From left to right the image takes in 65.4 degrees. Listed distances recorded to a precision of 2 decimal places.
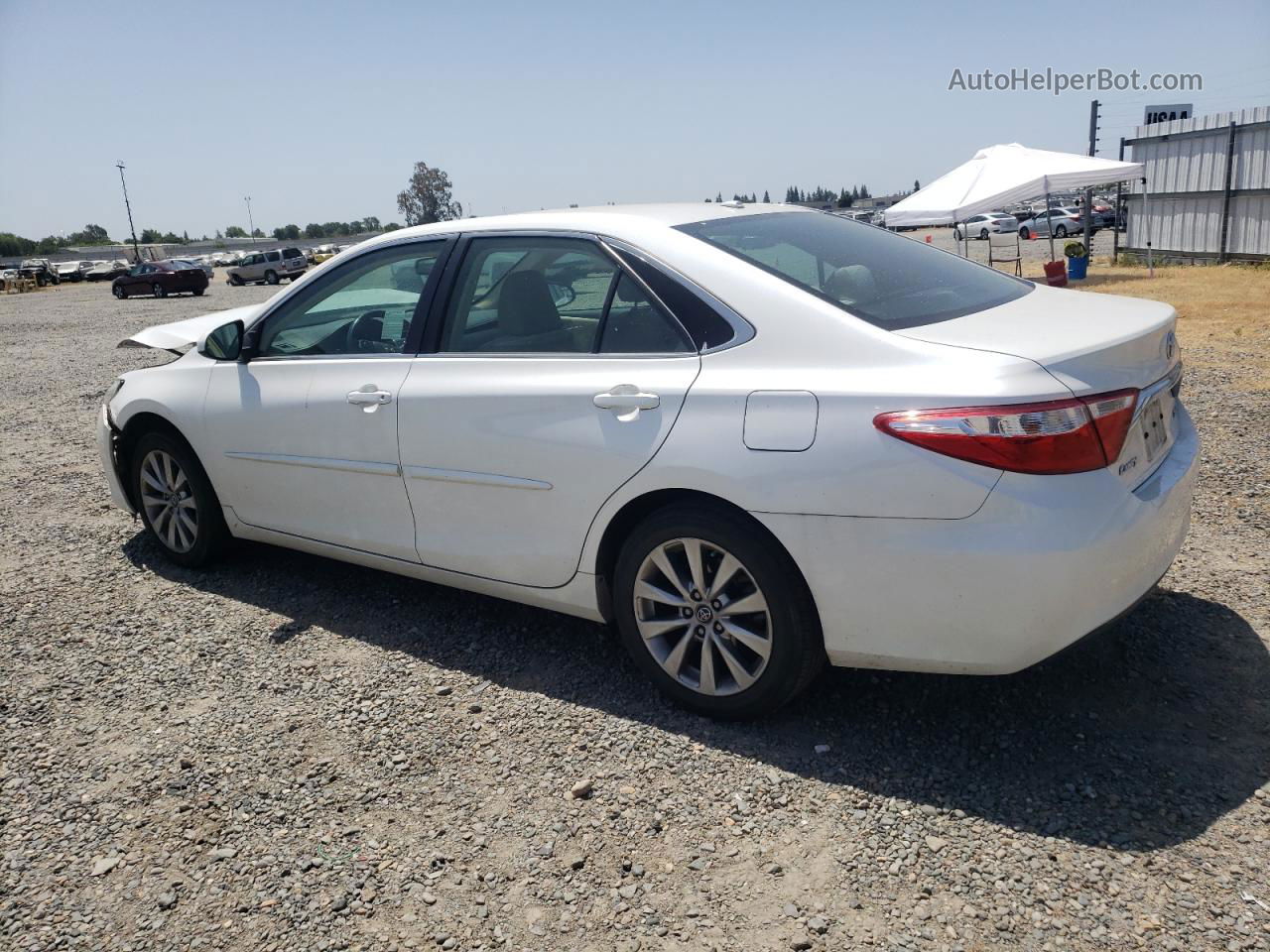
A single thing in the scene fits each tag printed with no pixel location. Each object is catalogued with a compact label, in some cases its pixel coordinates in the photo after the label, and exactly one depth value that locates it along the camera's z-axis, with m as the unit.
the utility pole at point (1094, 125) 48.12
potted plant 20.58
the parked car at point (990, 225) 52.06
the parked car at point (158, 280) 37.94
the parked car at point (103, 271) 60.78
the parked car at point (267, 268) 43.59
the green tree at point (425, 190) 123.38
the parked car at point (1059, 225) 43.93
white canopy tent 20.64
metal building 19.80
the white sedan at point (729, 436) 2.61
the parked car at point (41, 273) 53.67
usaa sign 39.12
